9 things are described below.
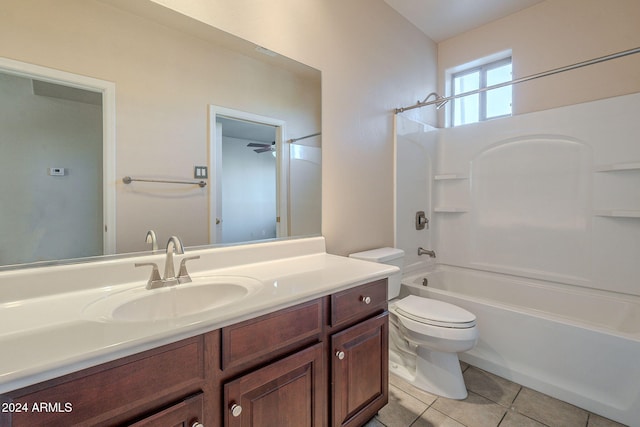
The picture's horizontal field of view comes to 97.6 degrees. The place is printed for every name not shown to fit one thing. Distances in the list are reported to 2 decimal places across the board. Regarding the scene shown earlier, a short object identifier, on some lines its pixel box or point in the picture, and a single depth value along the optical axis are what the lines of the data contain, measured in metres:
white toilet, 1.56
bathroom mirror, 0.92
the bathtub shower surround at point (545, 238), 1.57
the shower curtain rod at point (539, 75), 1.49
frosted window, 2.62
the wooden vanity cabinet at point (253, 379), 0.61
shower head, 2.21
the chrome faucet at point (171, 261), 1.05
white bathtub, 1.43
